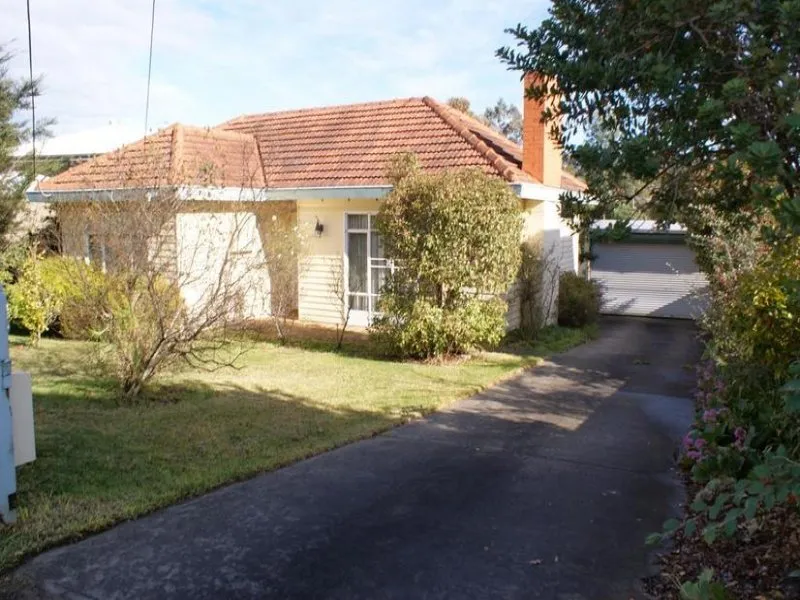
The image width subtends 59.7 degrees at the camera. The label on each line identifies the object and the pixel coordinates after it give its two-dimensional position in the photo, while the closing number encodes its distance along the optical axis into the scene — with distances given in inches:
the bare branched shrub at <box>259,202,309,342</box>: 519.8
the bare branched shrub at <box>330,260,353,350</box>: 539.6
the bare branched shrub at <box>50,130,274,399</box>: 328.8
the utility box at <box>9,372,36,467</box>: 195.2
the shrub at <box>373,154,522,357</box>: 446.9
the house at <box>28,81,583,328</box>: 572.1
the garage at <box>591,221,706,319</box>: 838.5
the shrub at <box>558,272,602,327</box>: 679.7
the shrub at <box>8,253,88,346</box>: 514.3
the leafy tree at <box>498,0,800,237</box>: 147.1
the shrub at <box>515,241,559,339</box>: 565.3
